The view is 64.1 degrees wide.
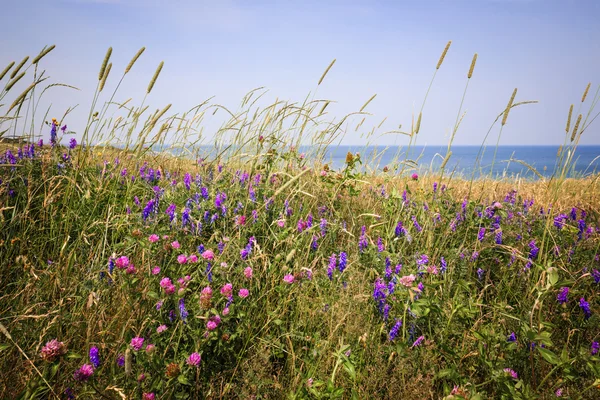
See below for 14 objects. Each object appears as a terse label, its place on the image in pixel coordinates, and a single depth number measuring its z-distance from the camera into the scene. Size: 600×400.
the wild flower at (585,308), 0.89
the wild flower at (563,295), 0.91
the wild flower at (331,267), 0.91
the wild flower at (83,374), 0.65
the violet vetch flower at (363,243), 1.00
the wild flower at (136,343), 0.70
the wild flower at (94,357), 0.69
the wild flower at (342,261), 0.91
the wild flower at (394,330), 0.81
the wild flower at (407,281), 0.78
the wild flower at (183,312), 0.75
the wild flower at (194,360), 0.70
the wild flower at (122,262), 0.76
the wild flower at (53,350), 0.65
